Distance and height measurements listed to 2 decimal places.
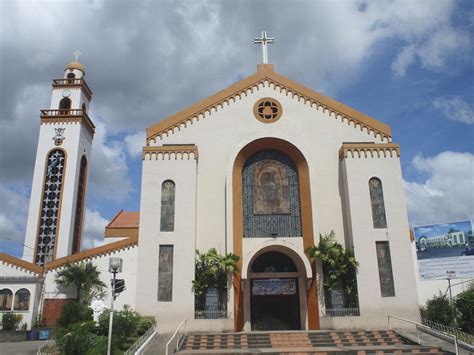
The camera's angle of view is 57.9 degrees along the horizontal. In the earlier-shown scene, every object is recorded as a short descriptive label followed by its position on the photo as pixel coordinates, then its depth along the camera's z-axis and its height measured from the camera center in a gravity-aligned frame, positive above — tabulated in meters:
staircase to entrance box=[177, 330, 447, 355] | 14.95 -1.40
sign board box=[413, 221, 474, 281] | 24.86 +3.05
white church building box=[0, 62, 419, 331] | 19.11 +4.16
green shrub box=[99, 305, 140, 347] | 15.46 -0.63
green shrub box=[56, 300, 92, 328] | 19.88 -0.27
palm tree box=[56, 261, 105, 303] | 22.66 +1.43
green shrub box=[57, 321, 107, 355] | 13.21 -1.03
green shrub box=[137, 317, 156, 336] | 17.70 -0.66
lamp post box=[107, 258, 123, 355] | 12.26 +1.19
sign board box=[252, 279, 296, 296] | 20.47 +0.87
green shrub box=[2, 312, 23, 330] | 21.89 -0.55
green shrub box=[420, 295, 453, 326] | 19.84 -0.40
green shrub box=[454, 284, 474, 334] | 19.39 -0.36
